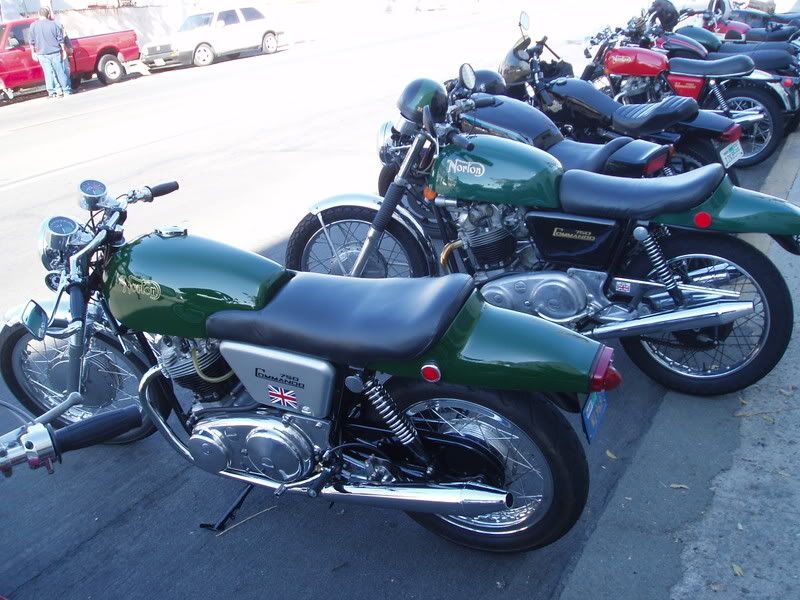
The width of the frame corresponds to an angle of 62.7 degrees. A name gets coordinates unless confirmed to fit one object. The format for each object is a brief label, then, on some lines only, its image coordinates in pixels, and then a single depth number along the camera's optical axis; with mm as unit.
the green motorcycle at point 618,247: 3102
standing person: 14222
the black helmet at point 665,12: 8230
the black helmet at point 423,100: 3607
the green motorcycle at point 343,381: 2102
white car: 18094
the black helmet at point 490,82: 4953
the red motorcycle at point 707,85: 6492
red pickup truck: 14688
